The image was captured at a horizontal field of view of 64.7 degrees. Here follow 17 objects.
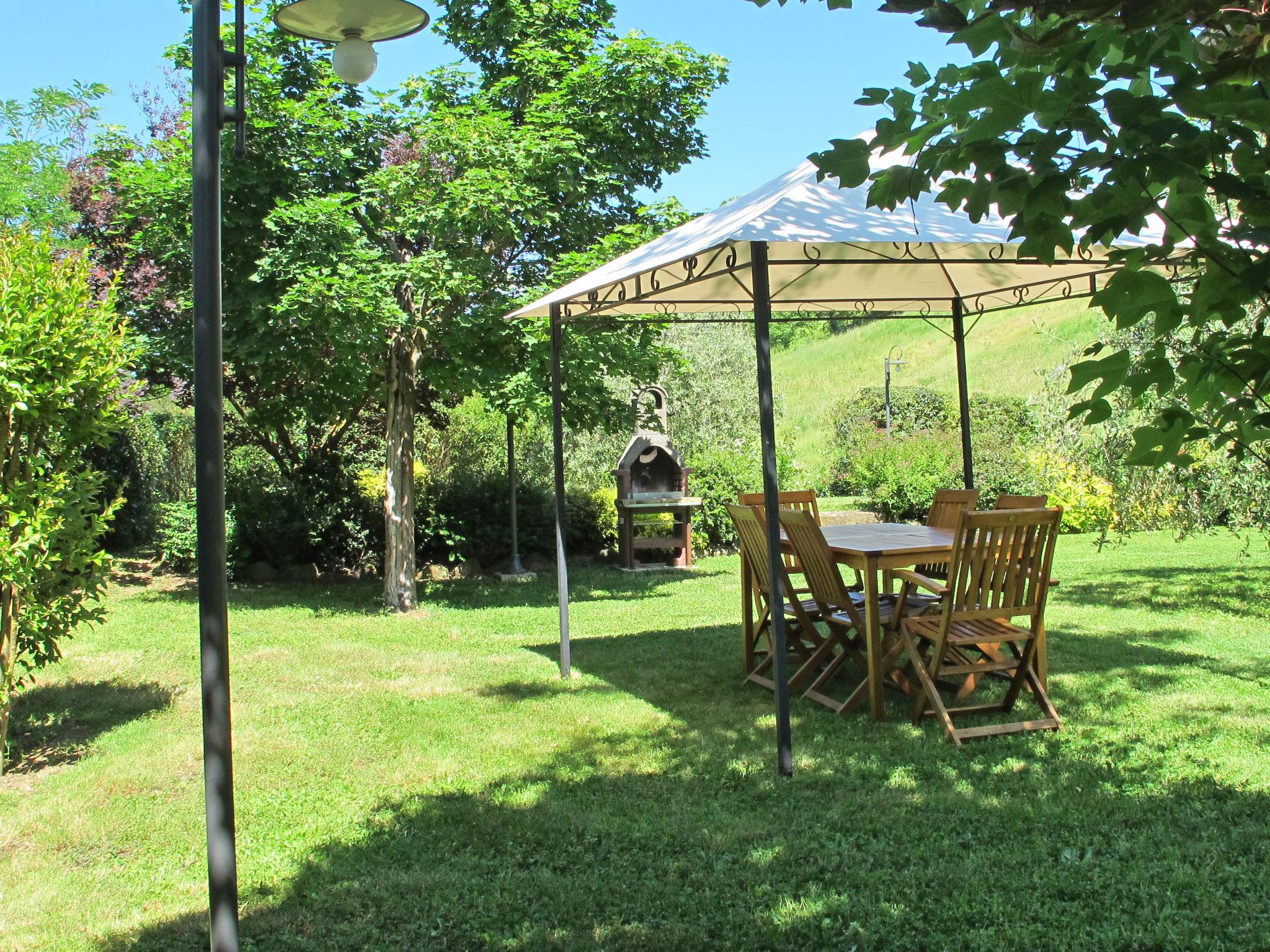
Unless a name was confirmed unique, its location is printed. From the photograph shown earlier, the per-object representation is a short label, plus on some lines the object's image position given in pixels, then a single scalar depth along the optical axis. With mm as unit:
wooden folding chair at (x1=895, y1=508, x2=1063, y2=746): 5059
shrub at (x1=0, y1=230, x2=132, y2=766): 4695
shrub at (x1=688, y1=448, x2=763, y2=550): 14664
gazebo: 4625
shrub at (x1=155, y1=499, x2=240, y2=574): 11773
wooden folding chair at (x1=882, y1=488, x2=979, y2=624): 7383
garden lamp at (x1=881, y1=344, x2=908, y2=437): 24547
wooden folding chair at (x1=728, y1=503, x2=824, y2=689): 5898
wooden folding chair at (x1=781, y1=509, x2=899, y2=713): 5617
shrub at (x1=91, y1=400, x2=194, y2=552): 12992
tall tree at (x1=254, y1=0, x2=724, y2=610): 9055
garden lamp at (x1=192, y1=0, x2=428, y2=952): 2611
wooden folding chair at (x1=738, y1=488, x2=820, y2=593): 7621
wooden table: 5441
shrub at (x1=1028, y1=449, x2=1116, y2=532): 15188
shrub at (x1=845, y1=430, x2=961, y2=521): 16641
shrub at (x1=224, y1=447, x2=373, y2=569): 12000
